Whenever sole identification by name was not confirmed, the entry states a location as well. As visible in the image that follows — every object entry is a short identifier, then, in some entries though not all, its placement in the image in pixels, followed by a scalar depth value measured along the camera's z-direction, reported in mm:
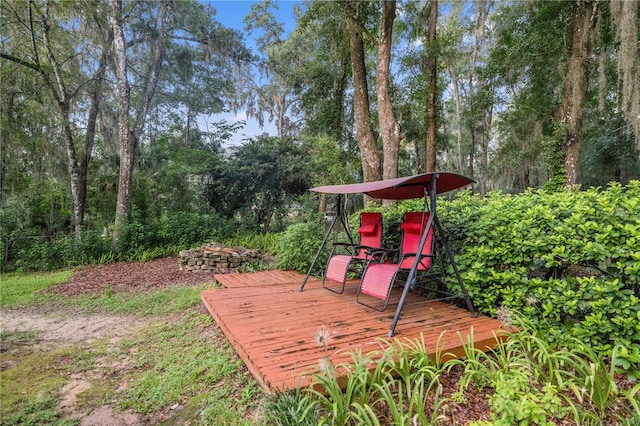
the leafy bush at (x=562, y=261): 2219
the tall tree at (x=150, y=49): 8750
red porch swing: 2717
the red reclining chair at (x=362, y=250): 3637
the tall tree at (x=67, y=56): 7820
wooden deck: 2154
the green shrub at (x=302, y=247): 5301
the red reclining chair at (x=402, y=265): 2924
